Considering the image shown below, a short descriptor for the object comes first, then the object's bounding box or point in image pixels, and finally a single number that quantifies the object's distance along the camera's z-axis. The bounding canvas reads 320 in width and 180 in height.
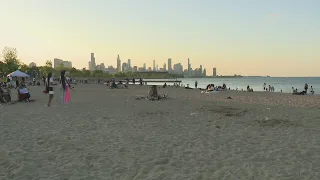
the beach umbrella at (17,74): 39.28
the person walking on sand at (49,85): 15.74
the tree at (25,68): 116.61
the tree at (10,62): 79.12
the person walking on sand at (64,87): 15.47
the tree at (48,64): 122.18
